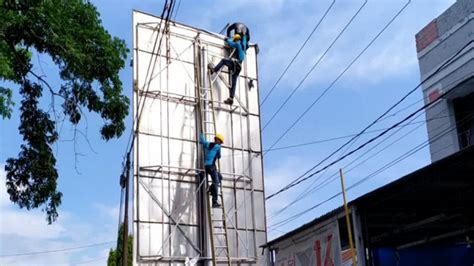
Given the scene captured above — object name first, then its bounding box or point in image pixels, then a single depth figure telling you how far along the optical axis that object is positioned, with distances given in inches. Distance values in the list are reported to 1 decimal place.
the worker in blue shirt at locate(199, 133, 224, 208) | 553.0
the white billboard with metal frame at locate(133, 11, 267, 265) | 542.6
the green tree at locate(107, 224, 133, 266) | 995.7
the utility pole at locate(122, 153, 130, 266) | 664.8
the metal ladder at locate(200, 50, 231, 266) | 531.8
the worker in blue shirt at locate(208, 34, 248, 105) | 618.8
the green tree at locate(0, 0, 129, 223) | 363.9
